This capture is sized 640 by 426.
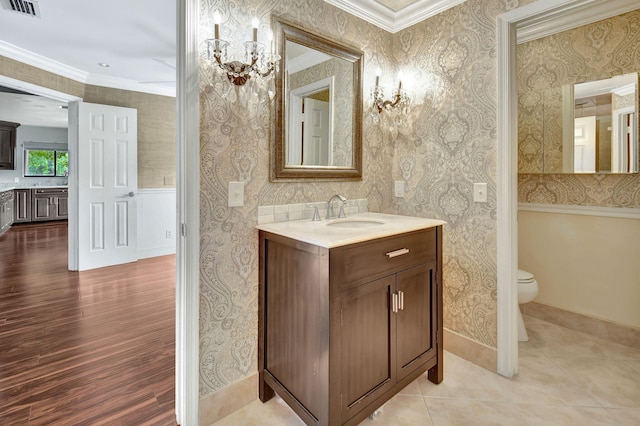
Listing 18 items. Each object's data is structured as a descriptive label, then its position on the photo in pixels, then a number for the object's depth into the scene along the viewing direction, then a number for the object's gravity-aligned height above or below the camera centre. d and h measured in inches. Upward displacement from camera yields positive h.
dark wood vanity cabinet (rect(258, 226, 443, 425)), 55.9 -20.8
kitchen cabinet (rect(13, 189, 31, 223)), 309.9 +3.9
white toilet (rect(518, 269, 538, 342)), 95.0 -23.2
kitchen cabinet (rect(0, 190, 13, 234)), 260.2 +0.1
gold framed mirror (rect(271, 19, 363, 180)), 74.3 +24.8
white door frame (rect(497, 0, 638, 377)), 76.9 +5.1
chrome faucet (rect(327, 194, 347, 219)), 84.0 -0.4
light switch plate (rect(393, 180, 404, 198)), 100.3 +6.7
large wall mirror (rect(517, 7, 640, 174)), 90.7 +32.6
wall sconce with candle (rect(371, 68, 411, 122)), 93.1 +31.1
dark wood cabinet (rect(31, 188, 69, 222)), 322.0 +6.1
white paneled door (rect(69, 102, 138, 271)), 164.9 +12.9
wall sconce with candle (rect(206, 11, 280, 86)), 61.9 +29.4
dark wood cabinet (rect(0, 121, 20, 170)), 316.8 +63.8
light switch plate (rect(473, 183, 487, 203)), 82.1 +4.6
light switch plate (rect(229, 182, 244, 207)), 67.2 +3.3
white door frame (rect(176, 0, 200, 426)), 60.6 -0.7
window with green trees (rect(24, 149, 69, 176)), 350.9 +51.8
